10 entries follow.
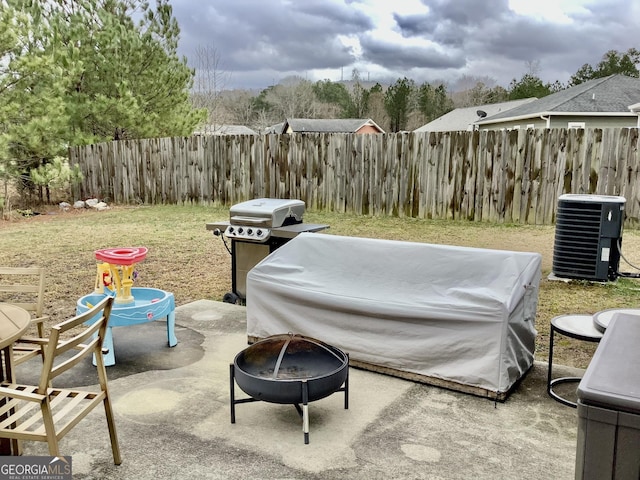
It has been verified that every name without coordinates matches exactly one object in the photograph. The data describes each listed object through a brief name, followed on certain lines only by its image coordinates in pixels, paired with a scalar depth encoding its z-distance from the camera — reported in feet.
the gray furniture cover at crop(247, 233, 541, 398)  11.00
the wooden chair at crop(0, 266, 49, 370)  10.07
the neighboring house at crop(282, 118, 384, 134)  130.41
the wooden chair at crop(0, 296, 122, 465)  7.28
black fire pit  9.31
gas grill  16.87
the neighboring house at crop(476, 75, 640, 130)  55.93
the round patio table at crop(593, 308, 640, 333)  10.00
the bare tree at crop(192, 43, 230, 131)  93.71
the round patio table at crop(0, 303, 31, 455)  8.17
